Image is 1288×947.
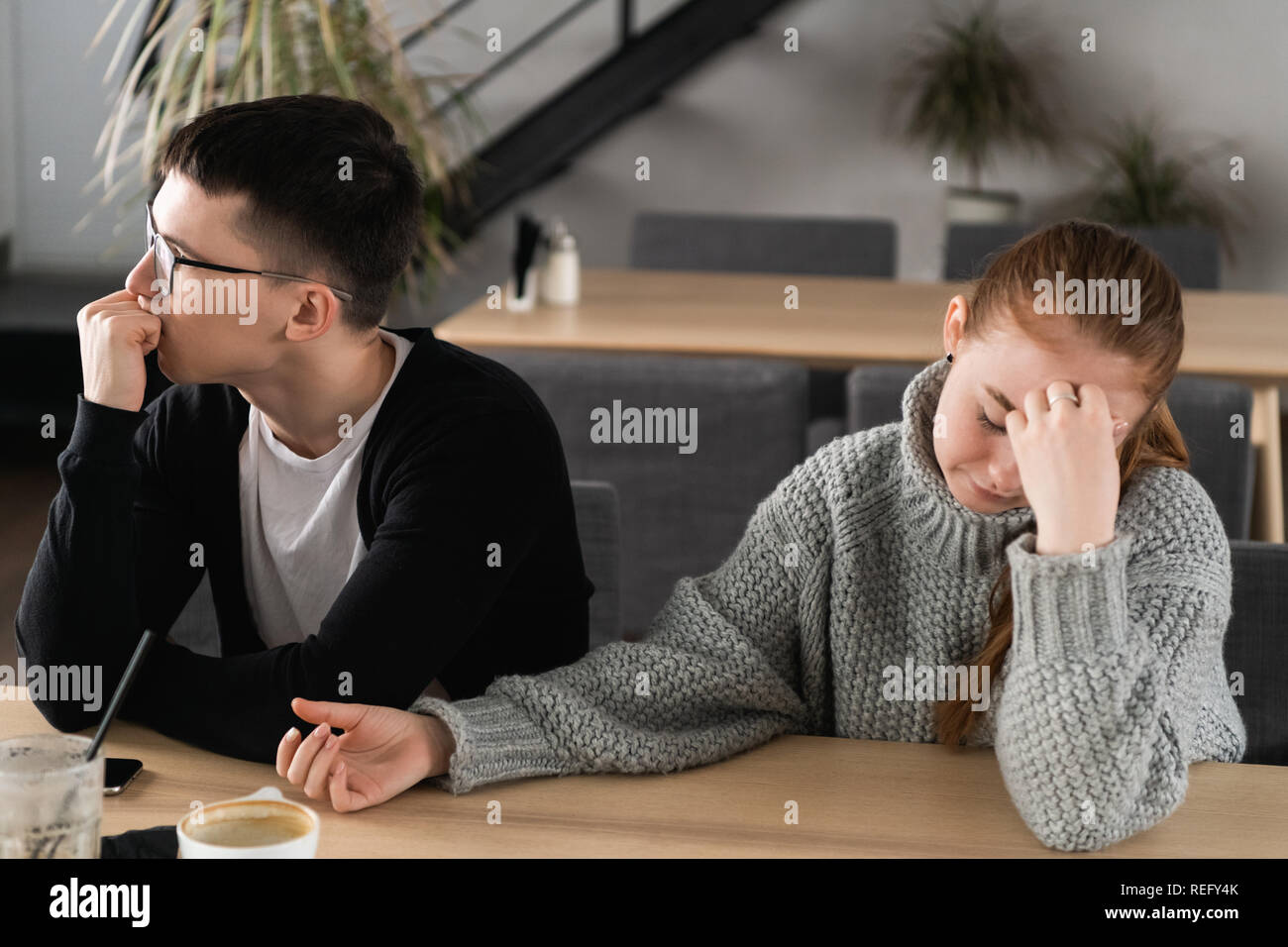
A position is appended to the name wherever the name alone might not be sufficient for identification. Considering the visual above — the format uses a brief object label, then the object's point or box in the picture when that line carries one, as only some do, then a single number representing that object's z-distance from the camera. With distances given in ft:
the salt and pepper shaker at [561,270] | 10.81
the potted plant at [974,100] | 17.04
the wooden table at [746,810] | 3.55
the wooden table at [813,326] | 9.39
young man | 4.17
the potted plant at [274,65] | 11.10
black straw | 3.40
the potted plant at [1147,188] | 16.96
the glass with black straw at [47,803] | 3.06
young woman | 3.67
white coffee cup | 2.99
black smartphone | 3.76
